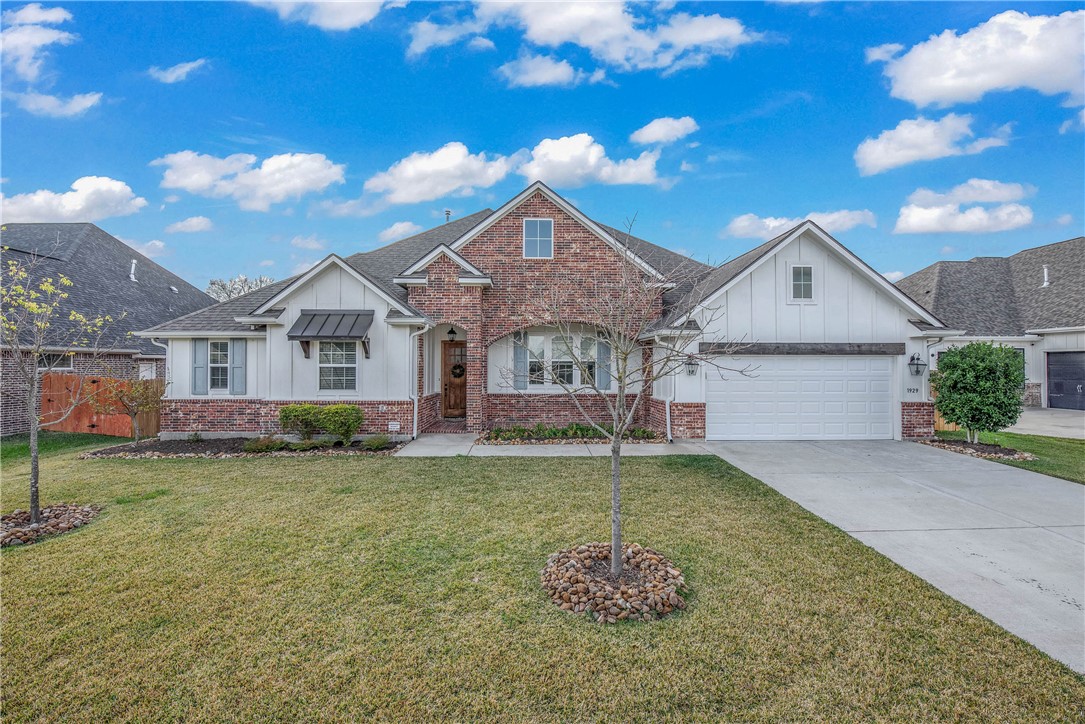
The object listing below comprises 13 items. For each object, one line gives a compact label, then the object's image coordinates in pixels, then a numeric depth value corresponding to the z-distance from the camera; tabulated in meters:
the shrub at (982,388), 10.06
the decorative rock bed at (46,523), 5.36
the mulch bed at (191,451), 10.15
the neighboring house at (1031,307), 18.09
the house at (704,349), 11.41
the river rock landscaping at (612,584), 3.79
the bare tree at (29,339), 5.72
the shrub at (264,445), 10.40
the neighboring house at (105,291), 14.04
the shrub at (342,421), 10.83
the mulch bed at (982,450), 9.45
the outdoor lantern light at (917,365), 11.40
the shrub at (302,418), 10.85
